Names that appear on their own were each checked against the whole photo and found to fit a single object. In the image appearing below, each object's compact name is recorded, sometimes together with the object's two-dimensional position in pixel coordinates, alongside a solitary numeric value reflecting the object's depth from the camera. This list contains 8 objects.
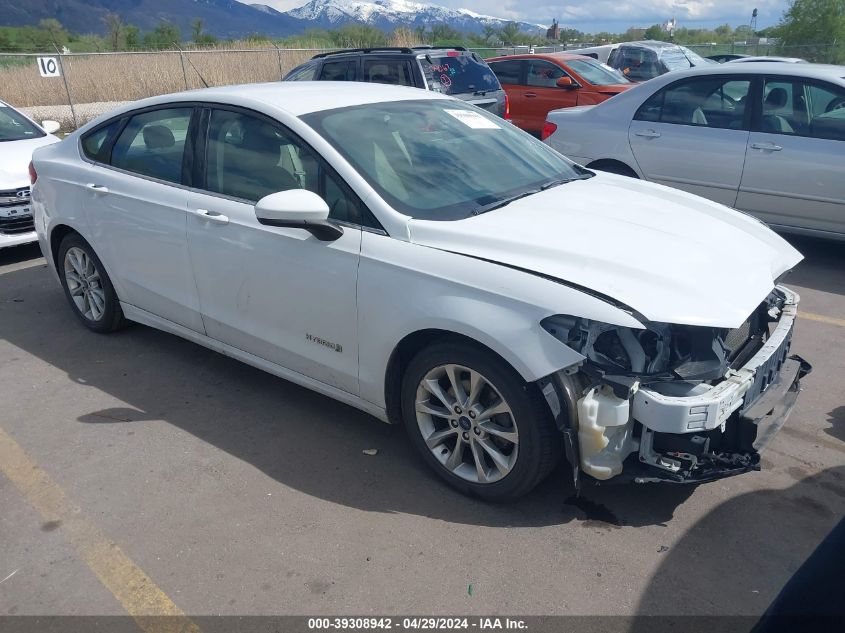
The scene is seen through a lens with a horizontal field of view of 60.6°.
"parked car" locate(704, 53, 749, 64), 19.81
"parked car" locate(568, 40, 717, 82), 17.55
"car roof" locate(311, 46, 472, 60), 9.79
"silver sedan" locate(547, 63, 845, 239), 6.12
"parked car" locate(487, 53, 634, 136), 12.84
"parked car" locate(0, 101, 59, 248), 6.95
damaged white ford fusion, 2.82
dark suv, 9.73
